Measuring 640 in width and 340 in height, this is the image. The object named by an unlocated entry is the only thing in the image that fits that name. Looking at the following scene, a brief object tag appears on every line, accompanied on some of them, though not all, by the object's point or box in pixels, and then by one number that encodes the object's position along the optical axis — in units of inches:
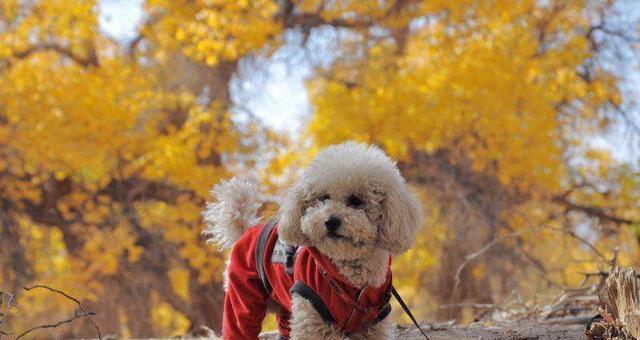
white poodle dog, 107.9
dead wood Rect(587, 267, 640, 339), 116.8
